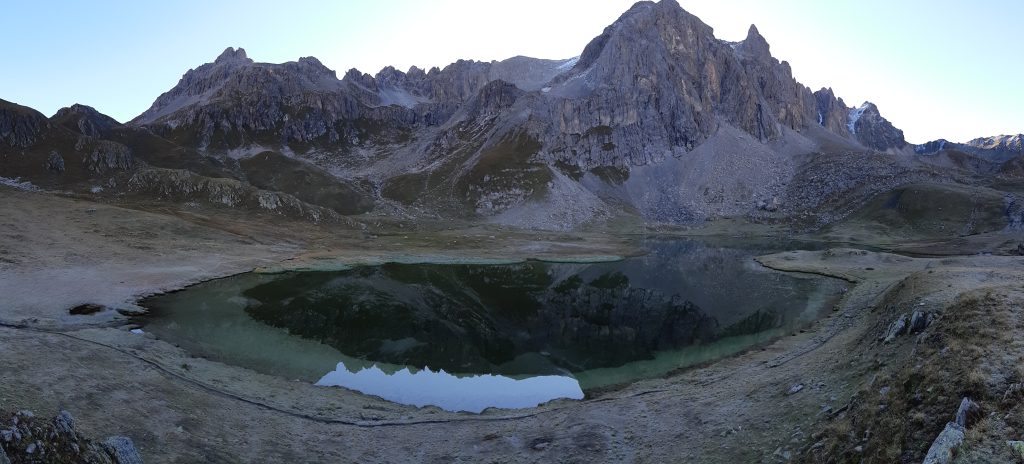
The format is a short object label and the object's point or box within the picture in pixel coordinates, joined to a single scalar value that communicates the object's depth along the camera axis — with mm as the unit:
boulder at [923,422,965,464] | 11414
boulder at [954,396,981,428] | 12609
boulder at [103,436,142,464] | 14141
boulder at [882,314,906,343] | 24812
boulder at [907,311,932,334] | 24344
